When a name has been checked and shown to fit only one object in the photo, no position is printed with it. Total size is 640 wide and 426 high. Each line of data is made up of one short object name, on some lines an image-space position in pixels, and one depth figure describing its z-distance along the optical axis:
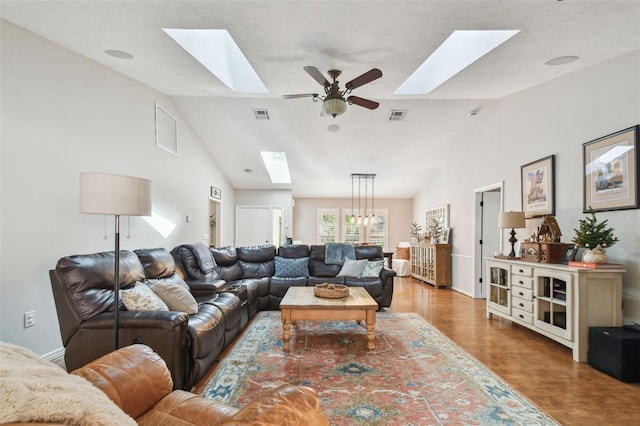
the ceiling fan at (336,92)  3.04
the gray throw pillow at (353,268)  5.09
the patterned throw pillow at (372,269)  4.97
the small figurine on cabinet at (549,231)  3.69
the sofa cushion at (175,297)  2.79
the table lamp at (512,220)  4.17
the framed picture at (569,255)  3.58
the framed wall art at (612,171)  3.04
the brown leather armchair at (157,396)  1.07
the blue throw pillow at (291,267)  5.25
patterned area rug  2.15
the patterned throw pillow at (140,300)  2.51
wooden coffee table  3.21
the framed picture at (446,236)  6.92
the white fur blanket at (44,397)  0.61
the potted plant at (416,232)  8.56
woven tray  3.47
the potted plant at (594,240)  3.05
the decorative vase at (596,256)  3.04
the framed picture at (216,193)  7.31
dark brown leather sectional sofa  2.33
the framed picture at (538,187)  4.06
